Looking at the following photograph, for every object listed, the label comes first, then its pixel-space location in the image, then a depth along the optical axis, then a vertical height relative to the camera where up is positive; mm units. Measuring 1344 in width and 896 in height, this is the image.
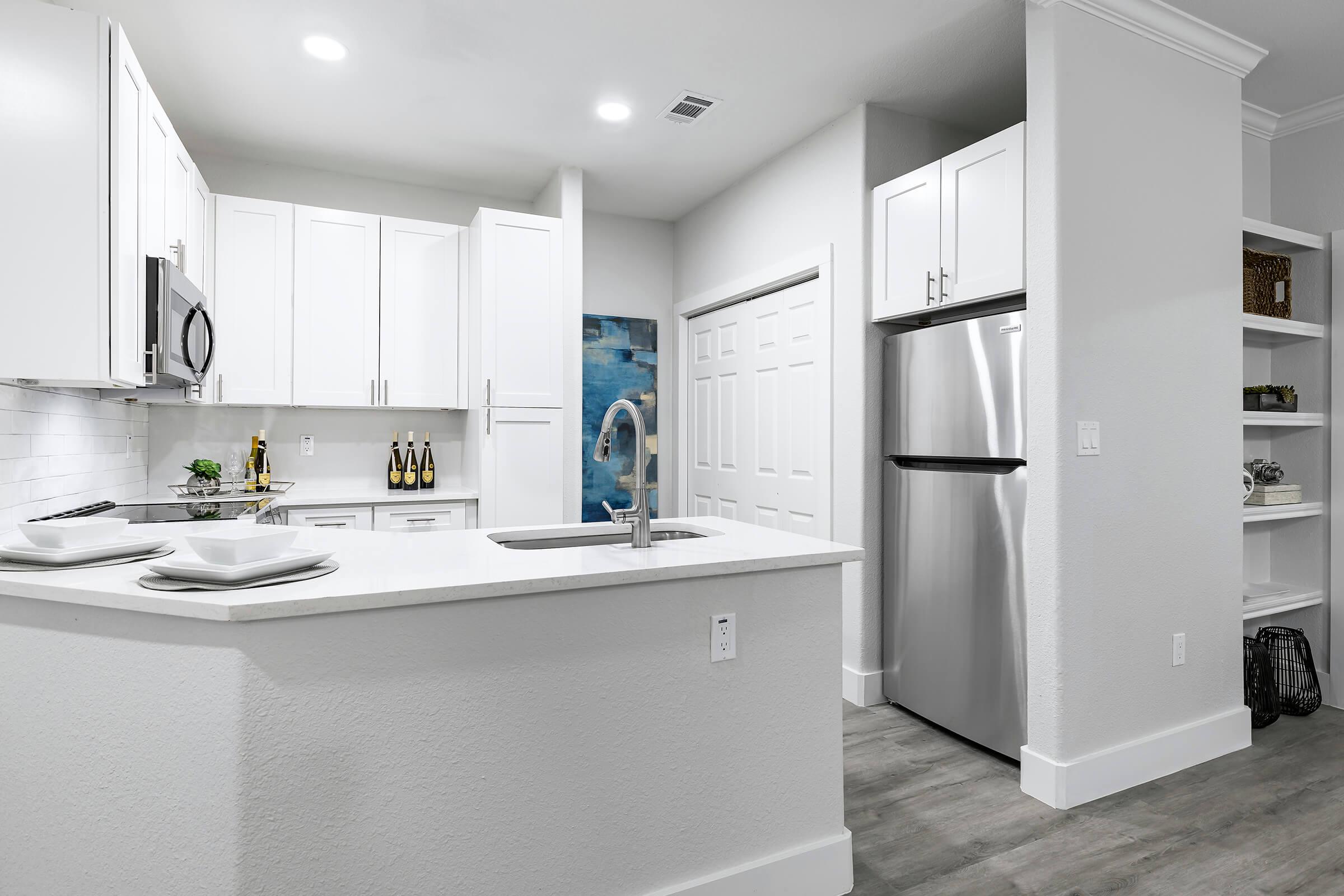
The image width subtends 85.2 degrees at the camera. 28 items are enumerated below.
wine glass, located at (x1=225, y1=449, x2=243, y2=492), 3803 -73
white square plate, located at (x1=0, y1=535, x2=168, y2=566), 1507 -218
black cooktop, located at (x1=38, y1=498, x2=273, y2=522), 2717 -239
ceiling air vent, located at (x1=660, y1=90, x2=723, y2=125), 3193 +1538
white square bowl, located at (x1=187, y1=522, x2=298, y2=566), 1390 -184
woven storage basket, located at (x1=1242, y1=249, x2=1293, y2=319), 3145 +739
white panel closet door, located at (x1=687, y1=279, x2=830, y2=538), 3541 +208
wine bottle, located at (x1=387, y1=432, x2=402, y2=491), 4043 -114
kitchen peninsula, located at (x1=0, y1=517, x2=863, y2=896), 1332 -561
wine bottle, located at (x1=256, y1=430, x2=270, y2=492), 3738 -85
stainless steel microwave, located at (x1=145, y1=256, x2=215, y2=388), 2369 +422
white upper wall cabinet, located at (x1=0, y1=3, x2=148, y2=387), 1985 +707
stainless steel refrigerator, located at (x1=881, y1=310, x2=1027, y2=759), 2549 -288
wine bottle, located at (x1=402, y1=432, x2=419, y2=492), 4070 -112
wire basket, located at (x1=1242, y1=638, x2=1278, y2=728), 2963 -945
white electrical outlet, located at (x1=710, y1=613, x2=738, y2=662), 1735 -444
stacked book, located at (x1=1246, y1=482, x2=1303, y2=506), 3070 -183
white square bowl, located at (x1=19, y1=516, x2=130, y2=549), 1523 -175
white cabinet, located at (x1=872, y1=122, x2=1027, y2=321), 2543 +842
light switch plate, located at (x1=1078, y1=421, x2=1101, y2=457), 2363 +42
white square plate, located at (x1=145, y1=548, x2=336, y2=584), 1365 -227
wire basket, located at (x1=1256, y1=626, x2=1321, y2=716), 3070 -936
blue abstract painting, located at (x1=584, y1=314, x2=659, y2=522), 4691 +404
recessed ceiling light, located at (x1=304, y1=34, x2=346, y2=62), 2719 +1521
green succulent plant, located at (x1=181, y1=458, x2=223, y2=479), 3371 -87
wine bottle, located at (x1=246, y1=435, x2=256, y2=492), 3736 -113
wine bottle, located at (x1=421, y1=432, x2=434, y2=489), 4141 -120
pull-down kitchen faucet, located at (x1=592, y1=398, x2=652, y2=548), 1818 -117
